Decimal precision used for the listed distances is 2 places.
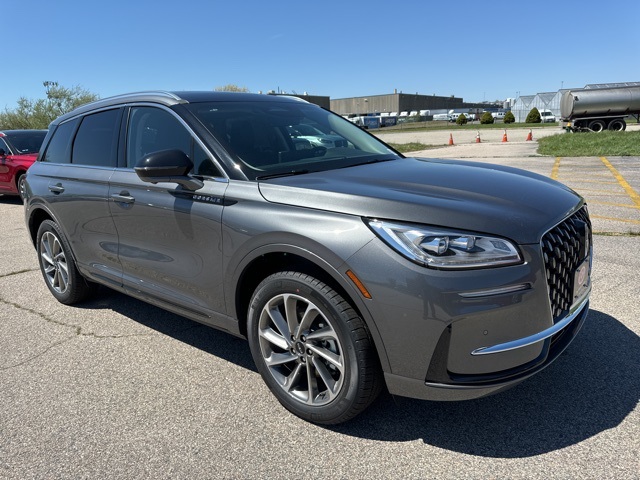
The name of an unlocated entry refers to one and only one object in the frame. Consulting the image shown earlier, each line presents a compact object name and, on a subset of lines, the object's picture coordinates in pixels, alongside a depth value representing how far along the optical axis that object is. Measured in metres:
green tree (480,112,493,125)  66.62
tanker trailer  32.25
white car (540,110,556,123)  64.56
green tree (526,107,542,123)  62.12
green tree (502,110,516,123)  67.50
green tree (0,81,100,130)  37.56
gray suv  2.33
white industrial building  70.12
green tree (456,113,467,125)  71.50
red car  11.30
